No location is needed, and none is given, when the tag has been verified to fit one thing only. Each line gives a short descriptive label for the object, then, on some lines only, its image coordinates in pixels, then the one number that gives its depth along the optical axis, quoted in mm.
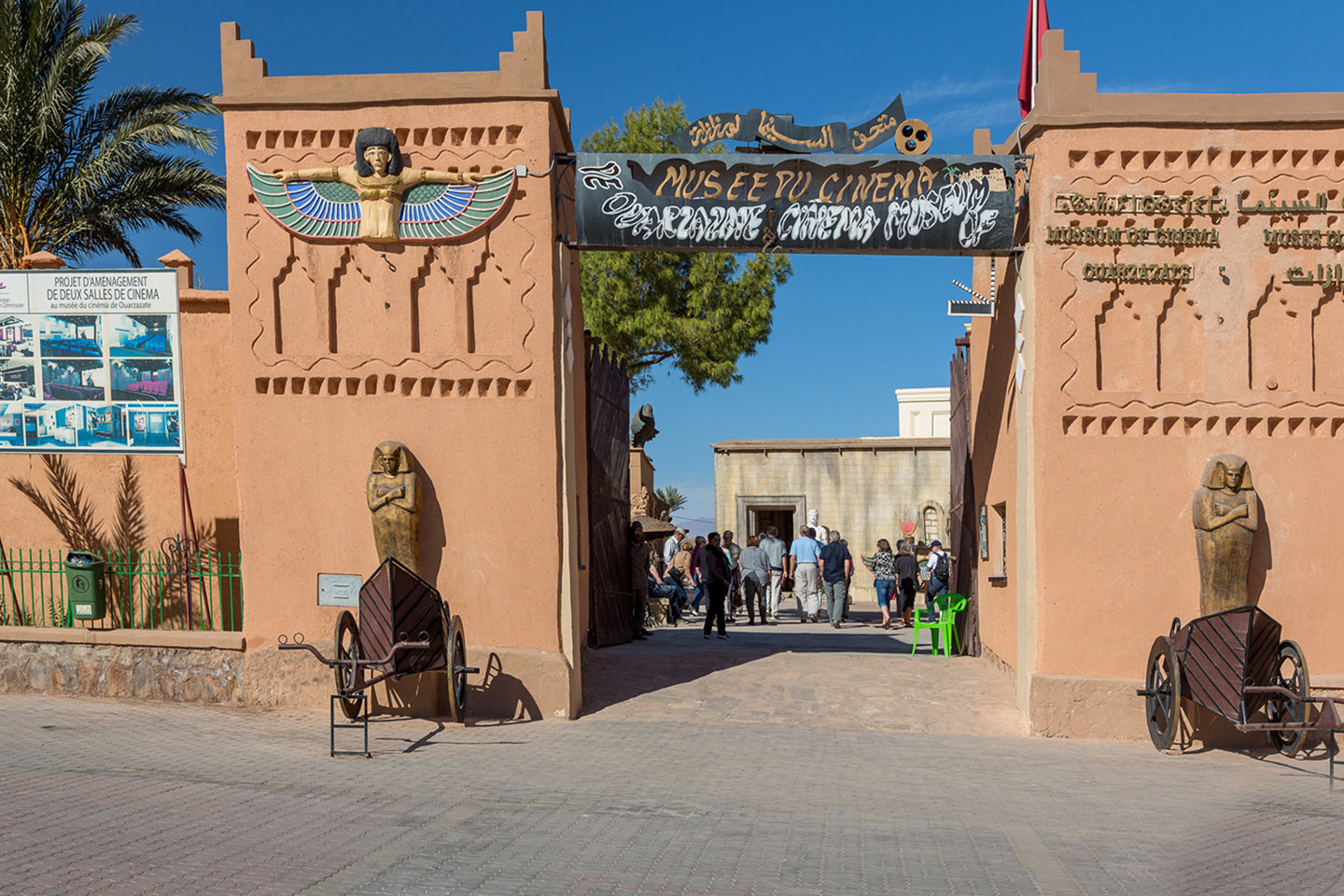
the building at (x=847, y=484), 31172
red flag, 13086
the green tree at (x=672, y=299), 28281
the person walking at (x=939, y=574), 17594
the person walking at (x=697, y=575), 22203
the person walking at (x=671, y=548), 24055
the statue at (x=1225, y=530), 10273
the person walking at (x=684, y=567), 22750
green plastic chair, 15438
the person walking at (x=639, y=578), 16344
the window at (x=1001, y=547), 13352
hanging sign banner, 11219
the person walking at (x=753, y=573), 20625
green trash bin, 11305
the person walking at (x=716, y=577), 17219
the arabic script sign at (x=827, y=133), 11375
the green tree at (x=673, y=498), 47625
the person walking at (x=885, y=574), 20797
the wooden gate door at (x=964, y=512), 15336
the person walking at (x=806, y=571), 20859
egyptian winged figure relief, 10906
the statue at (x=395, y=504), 10633
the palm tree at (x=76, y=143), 17922
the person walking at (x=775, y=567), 21562
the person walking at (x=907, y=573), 19609
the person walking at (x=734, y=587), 22484
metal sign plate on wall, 10875
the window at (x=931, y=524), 31047
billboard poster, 11773
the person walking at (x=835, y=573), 19938
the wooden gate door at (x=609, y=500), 14539
